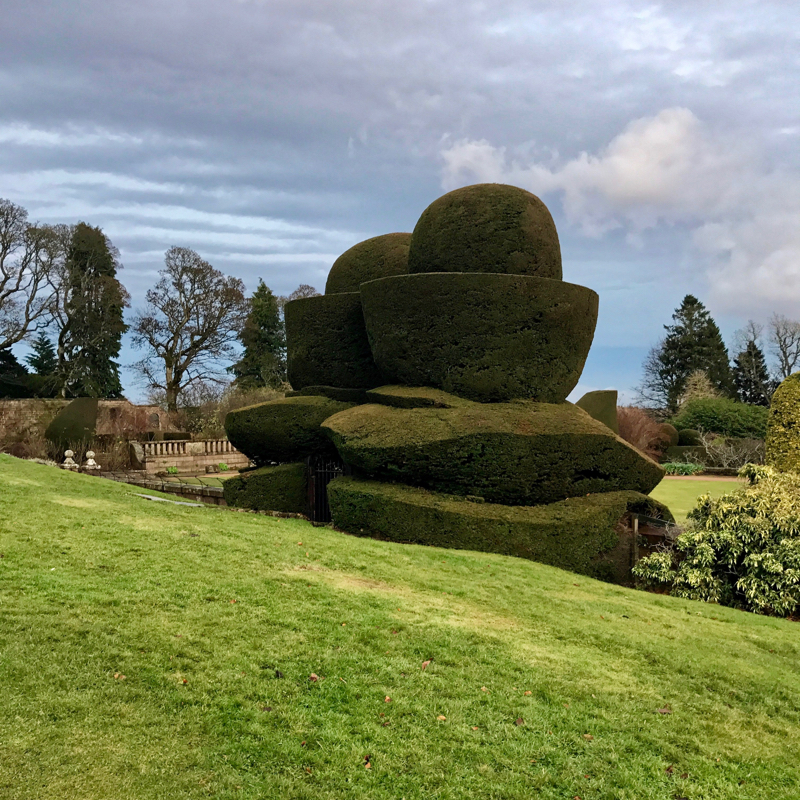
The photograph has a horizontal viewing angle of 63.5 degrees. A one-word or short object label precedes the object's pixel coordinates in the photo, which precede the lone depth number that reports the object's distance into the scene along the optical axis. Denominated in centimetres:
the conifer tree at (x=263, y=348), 4356
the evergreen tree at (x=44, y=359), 3956
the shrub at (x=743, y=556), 875
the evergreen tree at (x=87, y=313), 3812
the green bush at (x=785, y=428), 1215
